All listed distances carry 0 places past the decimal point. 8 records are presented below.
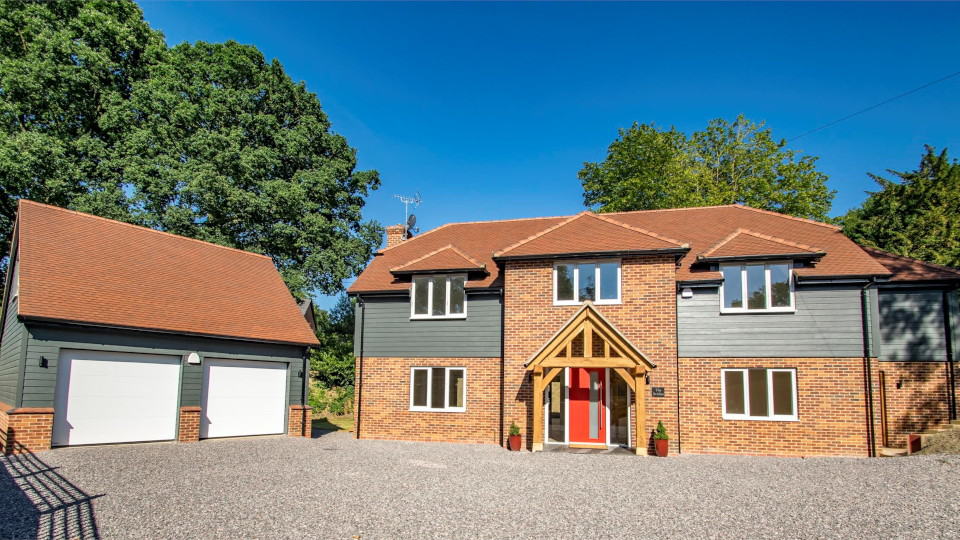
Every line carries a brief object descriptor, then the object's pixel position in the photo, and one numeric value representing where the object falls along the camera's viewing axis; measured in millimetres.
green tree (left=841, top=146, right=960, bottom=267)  25875
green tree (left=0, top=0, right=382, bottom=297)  25656
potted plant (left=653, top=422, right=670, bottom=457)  14875
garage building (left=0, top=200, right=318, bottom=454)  13859
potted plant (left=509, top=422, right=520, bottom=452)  16203
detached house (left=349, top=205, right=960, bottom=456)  15266
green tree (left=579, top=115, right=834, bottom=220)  31219
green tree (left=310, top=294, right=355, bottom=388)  28406
